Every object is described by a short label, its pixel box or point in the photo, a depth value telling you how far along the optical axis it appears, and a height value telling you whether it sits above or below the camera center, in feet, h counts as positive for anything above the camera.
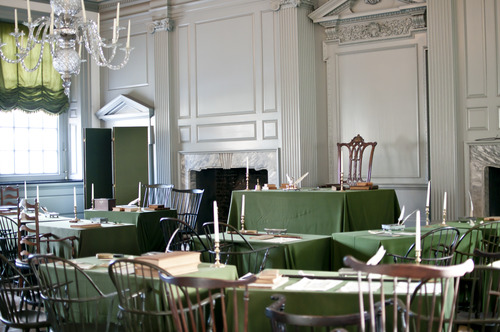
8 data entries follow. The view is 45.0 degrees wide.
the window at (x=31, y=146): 34.55 +1.69
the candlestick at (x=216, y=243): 11.71 -1.43
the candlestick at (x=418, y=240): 9.82 -1.20
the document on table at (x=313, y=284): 9.86 -1.95
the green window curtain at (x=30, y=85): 33.68 +5.19
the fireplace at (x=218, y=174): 31.17 -0.20
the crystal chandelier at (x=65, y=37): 18.71 +4.30
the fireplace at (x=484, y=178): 24.31 -0.52
